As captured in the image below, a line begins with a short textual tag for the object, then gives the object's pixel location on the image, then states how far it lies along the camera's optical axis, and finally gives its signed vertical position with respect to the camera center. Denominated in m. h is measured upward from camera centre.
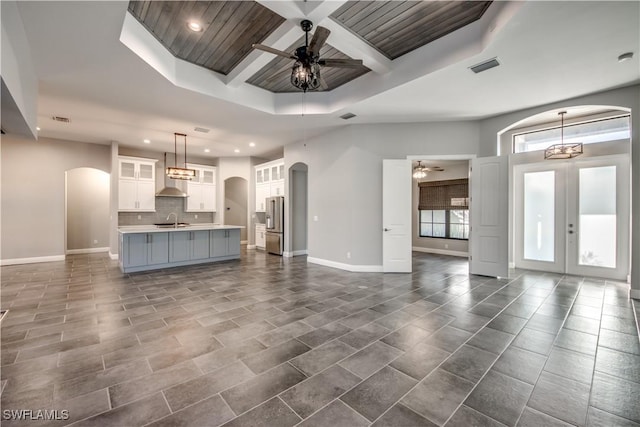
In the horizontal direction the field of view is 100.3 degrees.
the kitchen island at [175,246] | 5.57 -0.82
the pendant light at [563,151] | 4.59 +1.06
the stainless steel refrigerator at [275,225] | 7.73 -0.41
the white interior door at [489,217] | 5.03 -0.11
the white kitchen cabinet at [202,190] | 8.77 +0.69
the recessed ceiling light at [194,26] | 3.19 +2.25
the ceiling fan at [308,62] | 2.75 +1.64
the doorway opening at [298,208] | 7.66 +0.09
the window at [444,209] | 7.92 +0.07
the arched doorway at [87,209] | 8.30 +0.06
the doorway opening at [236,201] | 10.27 +0.38
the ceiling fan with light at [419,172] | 7.42 +1.11
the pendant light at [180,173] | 6.45 +0.94
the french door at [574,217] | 4.96 -0.11
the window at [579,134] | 4.91 +1.55
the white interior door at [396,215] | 5.51 -0.08
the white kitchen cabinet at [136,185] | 7.58 +0.77
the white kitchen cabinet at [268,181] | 8.14 +0.97
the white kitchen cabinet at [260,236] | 8.87 -0.84
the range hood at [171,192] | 7.54 +0.54
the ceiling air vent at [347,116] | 5.23 +1.90
